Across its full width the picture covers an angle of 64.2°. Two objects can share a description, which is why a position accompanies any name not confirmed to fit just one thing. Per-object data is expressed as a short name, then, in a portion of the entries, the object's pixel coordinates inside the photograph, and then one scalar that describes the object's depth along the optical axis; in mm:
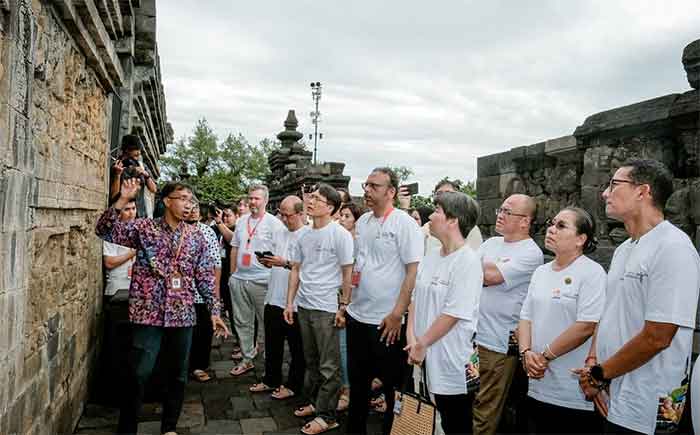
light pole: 32500
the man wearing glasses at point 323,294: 4797
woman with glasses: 3205
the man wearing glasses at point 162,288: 4066
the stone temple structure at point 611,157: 3682
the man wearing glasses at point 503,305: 3898
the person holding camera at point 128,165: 5617
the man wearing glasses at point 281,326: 5742
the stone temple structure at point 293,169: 12391
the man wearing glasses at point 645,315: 2463
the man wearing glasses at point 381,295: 4270
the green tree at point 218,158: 50875
